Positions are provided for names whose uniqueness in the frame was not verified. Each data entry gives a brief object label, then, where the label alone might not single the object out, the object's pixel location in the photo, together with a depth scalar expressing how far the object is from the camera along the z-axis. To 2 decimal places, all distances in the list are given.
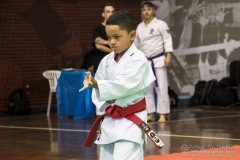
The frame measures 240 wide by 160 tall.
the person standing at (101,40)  9.33
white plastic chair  11.79
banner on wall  13.85
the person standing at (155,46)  9.73
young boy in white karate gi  3.78
